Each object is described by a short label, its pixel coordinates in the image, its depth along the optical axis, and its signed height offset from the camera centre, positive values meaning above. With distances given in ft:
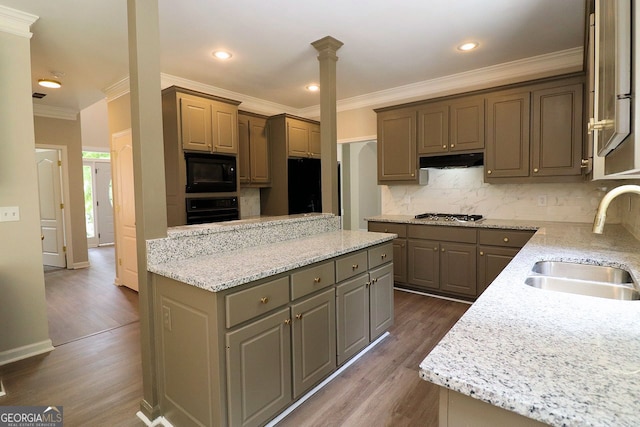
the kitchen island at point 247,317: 5.13 -2.12
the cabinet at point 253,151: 14.58 +2.17
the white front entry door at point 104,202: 26.07 -0.02
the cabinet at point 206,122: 11.66 +2.90
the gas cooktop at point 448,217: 12.62 -0.85
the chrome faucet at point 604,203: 3.27 -0.11
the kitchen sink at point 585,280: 4.56 -1.31
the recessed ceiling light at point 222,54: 10.76 +4.80
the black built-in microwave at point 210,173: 11.85 +1.01
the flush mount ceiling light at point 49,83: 13.03 +4.75
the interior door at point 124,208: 13.89 -0.28
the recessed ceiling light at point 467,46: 10.53 +4.79
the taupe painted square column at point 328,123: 10.32 +2.34
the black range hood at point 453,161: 12.30 +1.33
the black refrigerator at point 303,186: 15.46 +0.57
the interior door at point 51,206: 18.67 -0.19
